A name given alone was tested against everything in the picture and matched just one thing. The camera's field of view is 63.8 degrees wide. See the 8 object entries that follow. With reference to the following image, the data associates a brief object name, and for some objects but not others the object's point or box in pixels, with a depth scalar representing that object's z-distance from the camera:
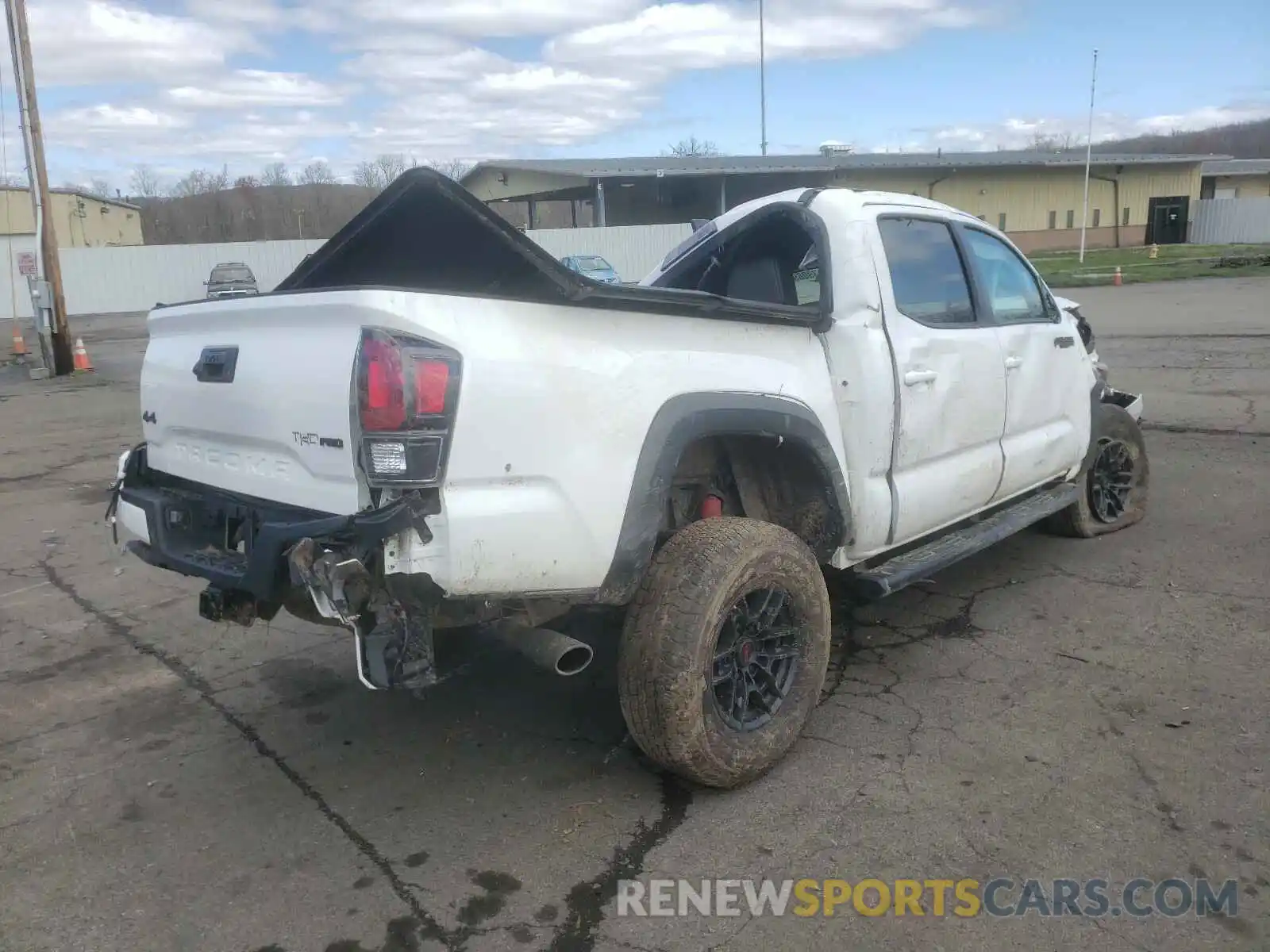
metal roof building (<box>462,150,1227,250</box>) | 38.56
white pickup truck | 2.72
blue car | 26.48
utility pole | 16.45
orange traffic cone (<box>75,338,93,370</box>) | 18.36
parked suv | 33.16
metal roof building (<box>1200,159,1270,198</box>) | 57.91
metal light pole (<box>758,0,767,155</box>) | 45.94
